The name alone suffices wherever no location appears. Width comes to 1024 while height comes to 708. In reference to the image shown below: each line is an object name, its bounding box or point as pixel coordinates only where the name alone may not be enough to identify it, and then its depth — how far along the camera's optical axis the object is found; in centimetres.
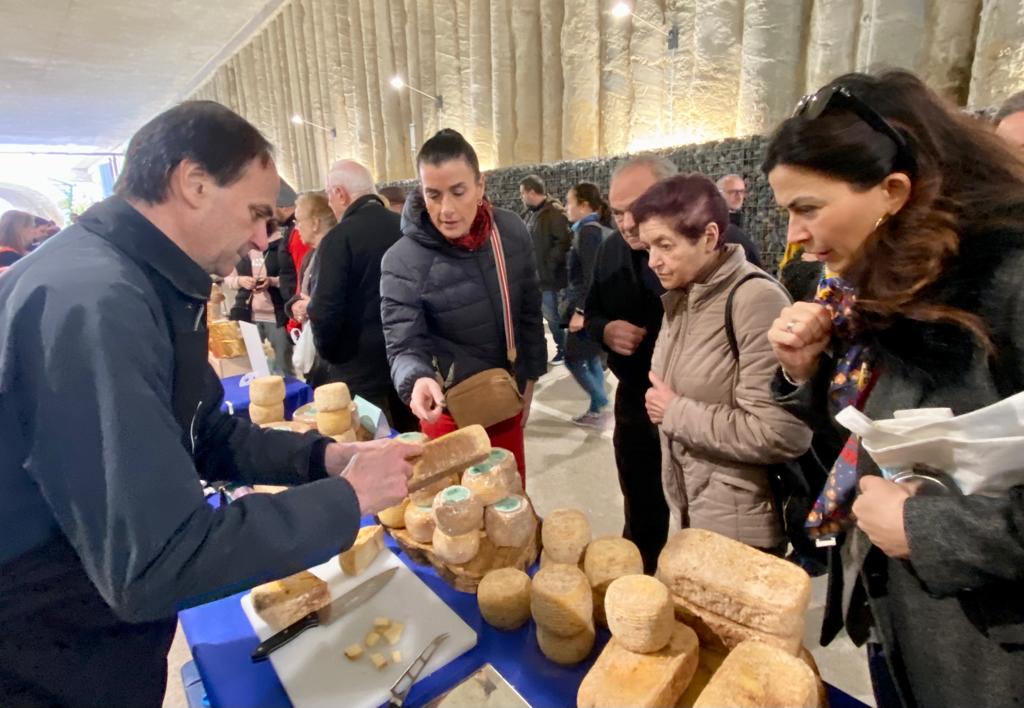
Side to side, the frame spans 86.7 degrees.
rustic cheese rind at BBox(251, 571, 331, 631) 105
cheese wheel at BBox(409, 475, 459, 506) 126
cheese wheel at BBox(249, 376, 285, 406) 197
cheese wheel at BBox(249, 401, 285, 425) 197
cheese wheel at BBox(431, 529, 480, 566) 112
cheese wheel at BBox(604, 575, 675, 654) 81
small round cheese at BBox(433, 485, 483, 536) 111
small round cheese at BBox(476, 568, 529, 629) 100
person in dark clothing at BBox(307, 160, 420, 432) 244
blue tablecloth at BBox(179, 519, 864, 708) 90
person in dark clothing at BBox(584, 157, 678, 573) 202
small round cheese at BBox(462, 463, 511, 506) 119
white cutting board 89
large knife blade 97
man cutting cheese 69
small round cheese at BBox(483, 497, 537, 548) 115
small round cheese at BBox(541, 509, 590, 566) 109
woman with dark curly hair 78
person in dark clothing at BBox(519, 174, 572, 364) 522
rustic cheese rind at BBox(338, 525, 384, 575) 116
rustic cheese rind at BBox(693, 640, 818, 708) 71
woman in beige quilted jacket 135
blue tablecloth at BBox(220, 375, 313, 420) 249
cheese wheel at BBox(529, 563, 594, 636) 91
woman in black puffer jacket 189
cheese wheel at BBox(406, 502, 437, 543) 121
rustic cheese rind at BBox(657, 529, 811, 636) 81
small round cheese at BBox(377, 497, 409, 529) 132
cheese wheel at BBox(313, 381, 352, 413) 170
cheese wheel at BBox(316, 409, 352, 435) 169
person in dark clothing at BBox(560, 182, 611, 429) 412
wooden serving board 113
